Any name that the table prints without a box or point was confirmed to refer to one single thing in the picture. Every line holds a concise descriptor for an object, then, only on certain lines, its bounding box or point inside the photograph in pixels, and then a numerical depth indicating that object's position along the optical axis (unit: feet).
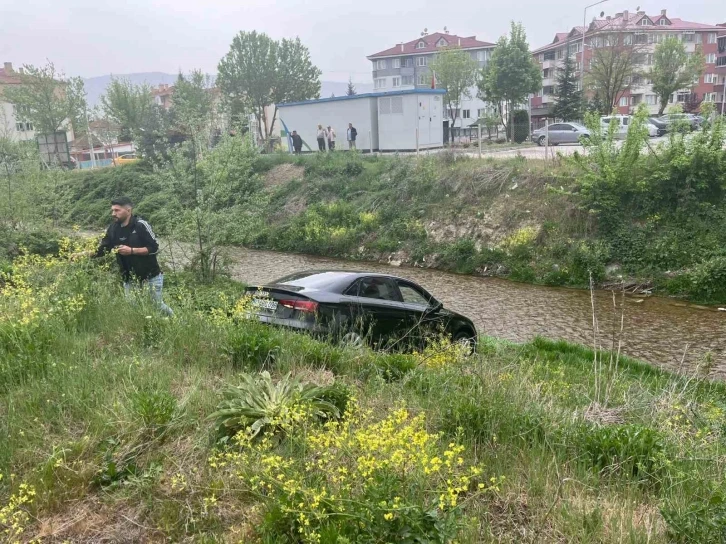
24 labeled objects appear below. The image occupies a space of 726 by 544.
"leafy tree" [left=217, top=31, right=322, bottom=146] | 193.16
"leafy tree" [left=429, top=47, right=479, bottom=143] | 165.68
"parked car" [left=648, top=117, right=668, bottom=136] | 107.88
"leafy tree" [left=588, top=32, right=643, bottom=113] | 143.43
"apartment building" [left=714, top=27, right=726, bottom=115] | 235.20
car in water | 24.97
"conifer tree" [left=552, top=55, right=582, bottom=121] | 138.31
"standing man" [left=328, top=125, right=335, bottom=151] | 106.11
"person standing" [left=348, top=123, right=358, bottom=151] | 102.65
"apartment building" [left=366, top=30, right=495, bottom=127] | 280.31
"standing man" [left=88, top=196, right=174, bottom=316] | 26.61
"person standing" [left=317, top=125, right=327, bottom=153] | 106.52
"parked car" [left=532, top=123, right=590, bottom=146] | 107.55
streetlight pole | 155.14
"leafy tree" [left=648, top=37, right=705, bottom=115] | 157.58
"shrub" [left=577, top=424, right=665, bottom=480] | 12.85
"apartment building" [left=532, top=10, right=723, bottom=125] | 206.08
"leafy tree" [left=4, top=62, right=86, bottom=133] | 146.41
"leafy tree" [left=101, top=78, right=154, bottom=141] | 153.28
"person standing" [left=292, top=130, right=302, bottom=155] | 112.68
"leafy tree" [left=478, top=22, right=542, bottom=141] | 136.67
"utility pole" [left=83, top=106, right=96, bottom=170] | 166.18
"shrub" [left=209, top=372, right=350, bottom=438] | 13.12
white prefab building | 98.43
